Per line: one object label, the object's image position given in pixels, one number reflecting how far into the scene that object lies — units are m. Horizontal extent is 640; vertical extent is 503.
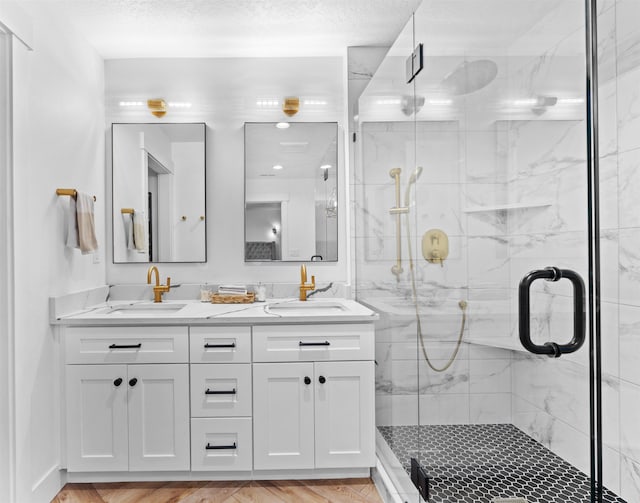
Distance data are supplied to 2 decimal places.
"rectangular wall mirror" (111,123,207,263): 2.86
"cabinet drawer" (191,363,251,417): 2.20
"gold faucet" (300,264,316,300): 2.77
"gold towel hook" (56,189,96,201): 2.24
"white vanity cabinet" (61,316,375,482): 2.18
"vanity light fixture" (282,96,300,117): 2.86
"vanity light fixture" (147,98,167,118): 2.85
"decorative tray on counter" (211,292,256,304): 2.69
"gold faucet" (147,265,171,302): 2.77
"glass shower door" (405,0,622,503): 0.91
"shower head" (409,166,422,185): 1.68
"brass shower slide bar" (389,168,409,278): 1.94
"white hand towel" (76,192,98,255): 2.29
